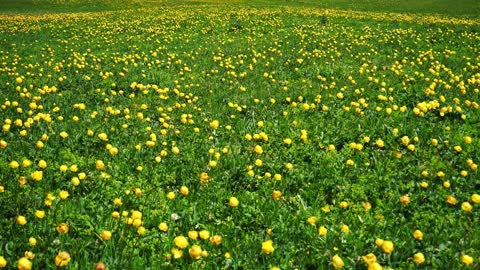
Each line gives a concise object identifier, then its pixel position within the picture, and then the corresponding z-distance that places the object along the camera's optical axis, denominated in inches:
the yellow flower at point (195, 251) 110.0
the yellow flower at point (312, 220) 132.9
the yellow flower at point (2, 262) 99.5
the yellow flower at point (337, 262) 107.0
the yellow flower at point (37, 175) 142.8
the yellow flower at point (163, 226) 127.5
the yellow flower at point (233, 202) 137.5
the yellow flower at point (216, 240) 117.6
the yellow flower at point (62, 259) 102.9
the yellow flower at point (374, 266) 105.7
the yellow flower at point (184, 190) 143.5
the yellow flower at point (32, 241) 117.2
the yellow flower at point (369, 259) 113.3
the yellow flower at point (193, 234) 119.2
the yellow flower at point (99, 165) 158.6
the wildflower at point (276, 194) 142.8
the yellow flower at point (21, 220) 118.5
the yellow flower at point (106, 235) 114.7
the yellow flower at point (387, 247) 115.0
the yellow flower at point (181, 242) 115.0
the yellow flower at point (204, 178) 152.6
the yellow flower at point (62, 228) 116.5
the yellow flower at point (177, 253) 116.6
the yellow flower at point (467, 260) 113.0
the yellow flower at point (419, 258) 113.0
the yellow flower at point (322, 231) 126.0
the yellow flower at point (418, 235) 126.6
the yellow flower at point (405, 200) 141.9
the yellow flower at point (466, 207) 139.7
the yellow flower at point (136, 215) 124.0
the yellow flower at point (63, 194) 138.3
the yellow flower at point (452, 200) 141.4
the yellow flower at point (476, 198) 143.3
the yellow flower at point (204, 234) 121.0
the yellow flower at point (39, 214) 122.0
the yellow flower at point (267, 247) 114.0
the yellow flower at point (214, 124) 216.8
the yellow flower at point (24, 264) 96.3
